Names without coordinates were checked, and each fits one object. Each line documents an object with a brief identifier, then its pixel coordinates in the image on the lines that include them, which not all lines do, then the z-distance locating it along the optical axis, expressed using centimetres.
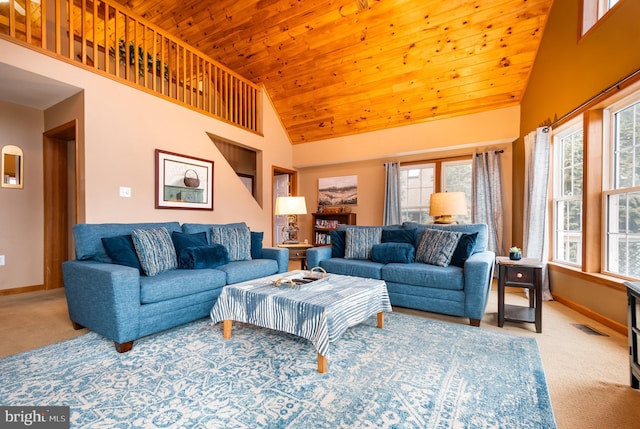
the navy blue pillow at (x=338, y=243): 383
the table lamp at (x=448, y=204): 358
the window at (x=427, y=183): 490
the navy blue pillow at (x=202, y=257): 286
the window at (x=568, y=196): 329
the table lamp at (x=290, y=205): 428
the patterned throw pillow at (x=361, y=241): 360
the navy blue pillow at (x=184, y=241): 302
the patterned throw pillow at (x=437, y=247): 303
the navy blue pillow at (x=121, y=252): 252
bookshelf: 572
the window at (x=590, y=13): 286
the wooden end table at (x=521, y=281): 248
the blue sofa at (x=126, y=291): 211
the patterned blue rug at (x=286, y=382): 138
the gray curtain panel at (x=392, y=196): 524
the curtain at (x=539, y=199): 355
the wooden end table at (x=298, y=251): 423
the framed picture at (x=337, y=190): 584
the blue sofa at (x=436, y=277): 260
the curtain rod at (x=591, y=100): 230
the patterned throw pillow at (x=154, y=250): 260
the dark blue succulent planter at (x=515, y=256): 268
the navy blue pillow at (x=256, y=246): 379
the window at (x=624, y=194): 250
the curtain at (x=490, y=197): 449
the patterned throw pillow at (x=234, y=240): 350
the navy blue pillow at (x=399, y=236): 352
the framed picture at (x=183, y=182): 381
